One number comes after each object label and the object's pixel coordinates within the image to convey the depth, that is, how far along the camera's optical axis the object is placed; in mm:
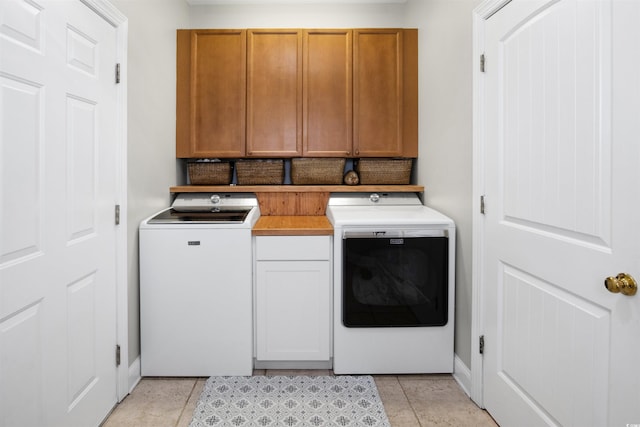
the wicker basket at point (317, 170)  2762
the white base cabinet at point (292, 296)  2139
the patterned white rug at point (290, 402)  1750
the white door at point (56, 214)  1176
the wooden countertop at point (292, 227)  2124
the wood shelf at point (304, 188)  2672
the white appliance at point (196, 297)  2059
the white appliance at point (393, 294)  2084
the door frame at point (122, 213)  1815
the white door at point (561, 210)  1046
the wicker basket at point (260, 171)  2762
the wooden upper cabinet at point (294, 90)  2691
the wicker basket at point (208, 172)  2748
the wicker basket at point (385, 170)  2773
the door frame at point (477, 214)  1792
